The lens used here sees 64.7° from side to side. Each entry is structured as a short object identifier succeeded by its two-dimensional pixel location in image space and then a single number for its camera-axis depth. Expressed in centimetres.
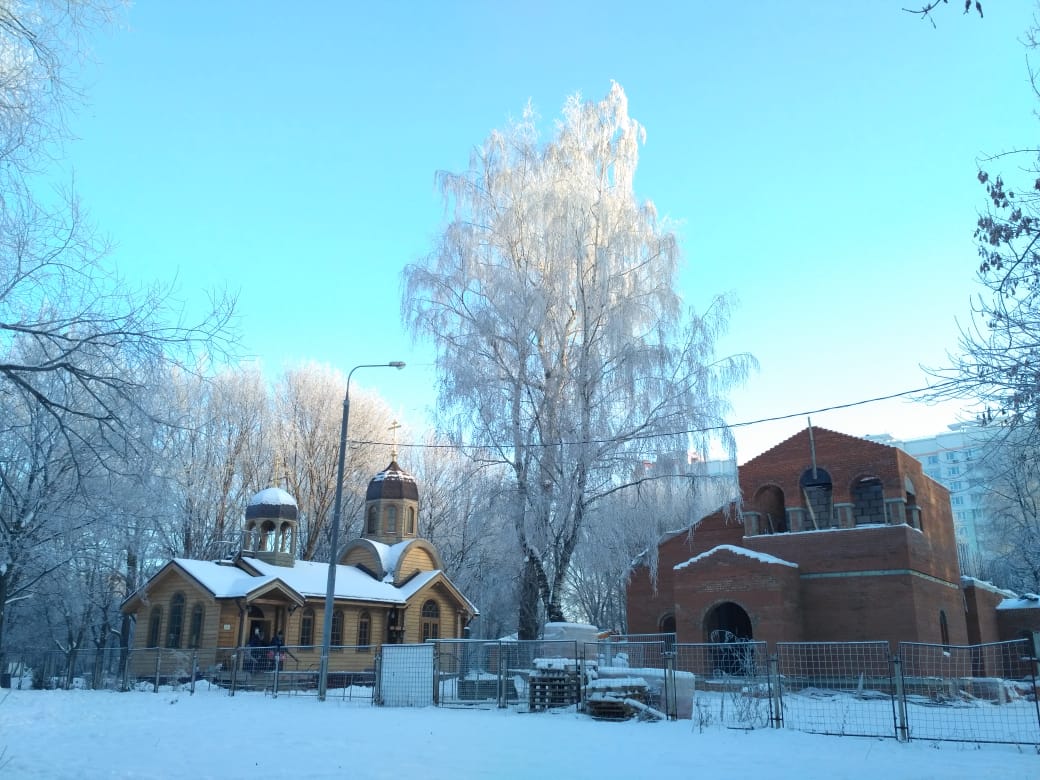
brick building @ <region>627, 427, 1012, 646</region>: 2784
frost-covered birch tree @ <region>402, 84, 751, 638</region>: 2173
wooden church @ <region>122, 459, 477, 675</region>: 2830
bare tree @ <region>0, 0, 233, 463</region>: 749
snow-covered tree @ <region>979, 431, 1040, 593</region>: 3135
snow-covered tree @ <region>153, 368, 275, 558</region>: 3773
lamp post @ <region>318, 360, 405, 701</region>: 1856
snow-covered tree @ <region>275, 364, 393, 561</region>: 4366
